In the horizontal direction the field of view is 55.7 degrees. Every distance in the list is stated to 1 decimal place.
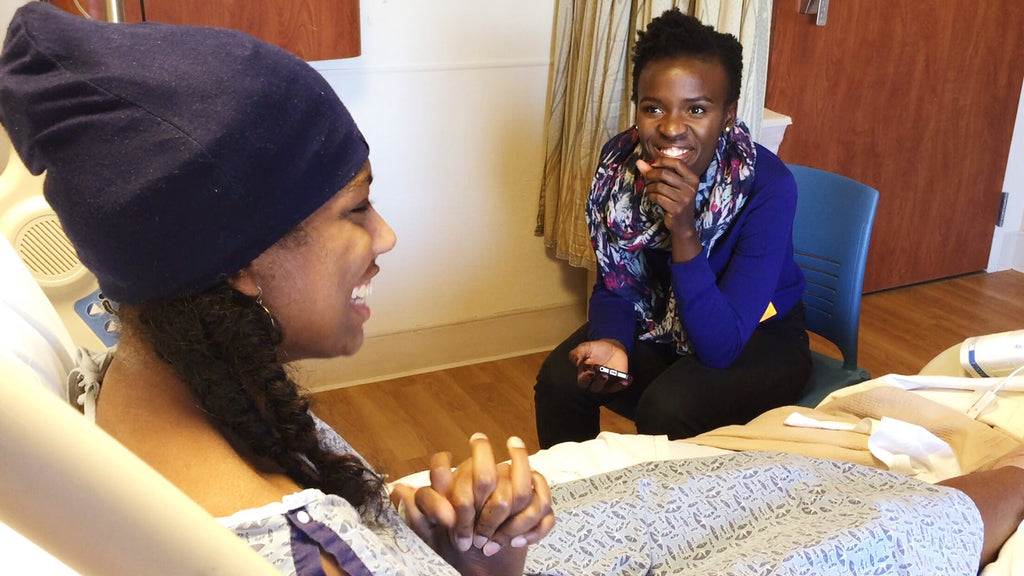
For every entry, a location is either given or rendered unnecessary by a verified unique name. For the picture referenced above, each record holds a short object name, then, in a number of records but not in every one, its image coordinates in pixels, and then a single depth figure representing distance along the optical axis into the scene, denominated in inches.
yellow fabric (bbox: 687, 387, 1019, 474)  56.6
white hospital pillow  36.7
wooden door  117.0
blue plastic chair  73.8
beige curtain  88.4
